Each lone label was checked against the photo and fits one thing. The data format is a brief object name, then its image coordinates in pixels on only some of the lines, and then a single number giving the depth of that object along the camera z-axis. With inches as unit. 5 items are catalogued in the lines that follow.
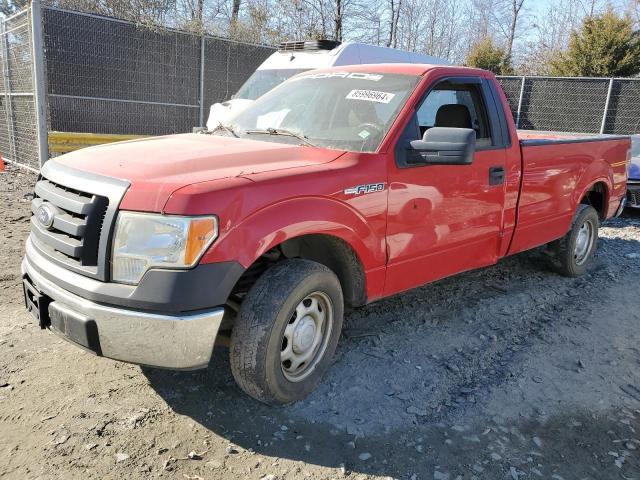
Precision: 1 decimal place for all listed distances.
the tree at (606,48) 736.3
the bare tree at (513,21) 1530.5
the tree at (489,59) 943.7
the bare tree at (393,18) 1116.5
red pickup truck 103.3
